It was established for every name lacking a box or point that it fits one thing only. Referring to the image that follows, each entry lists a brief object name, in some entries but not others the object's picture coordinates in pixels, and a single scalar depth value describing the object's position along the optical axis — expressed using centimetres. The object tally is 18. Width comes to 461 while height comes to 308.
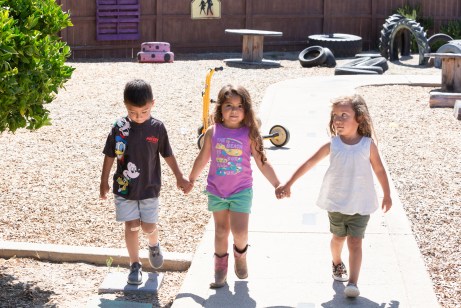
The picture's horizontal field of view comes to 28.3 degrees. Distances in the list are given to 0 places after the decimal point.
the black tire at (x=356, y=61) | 2031
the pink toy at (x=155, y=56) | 2112
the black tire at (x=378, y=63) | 1998
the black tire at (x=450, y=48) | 1991
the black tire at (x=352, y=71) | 1916
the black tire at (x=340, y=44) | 2306
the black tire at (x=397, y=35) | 2136
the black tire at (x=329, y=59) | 2086
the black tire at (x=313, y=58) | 2077
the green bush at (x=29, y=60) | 574
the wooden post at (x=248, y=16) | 2423
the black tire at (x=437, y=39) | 2316
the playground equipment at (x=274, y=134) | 1028
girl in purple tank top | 591
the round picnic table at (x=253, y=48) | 2130
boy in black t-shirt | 575
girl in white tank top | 573
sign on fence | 2381
